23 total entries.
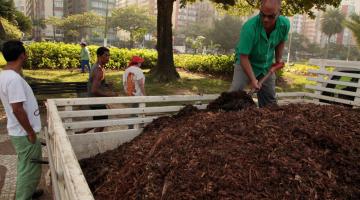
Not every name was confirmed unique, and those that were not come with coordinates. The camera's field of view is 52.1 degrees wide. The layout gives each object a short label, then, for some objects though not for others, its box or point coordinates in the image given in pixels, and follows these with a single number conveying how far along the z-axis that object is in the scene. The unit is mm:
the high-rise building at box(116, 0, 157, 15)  146750
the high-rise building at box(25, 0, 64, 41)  81500
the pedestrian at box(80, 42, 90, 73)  17406
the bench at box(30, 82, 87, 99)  8852
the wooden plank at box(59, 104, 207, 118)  3632
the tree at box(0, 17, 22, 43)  35359
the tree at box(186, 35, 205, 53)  71825
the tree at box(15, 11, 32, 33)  51838
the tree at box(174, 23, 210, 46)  101938
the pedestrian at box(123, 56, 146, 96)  5996
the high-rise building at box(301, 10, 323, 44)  136325
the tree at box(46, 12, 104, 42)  83088
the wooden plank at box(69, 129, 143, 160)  3529
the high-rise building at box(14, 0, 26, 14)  165750
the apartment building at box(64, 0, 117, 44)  101125
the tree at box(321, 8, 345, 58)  83562
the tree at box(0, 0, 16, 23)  37812
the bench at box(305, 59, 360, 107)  5445
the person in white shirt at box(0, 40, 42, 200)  3469
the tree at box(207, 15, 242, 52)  80375
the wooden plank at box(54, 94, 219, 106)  3731
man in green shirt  3804
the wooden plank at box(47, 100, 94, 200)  1470
